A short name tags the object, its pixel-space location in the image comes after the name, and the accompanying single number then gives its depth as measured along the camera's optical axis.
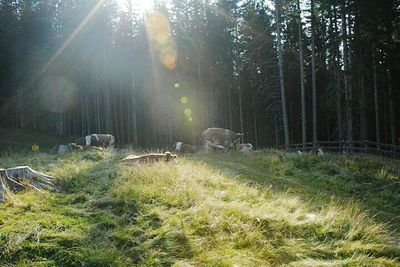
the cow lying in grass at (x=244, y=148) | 21.84
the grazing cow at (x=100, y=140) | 24.81
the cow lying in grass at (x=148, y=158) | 11.39
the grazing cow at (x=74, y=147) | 21.48
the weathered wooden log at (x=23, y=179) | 7.58
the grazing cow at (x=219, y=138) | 24.28
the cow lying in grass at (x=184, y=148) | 22.08
